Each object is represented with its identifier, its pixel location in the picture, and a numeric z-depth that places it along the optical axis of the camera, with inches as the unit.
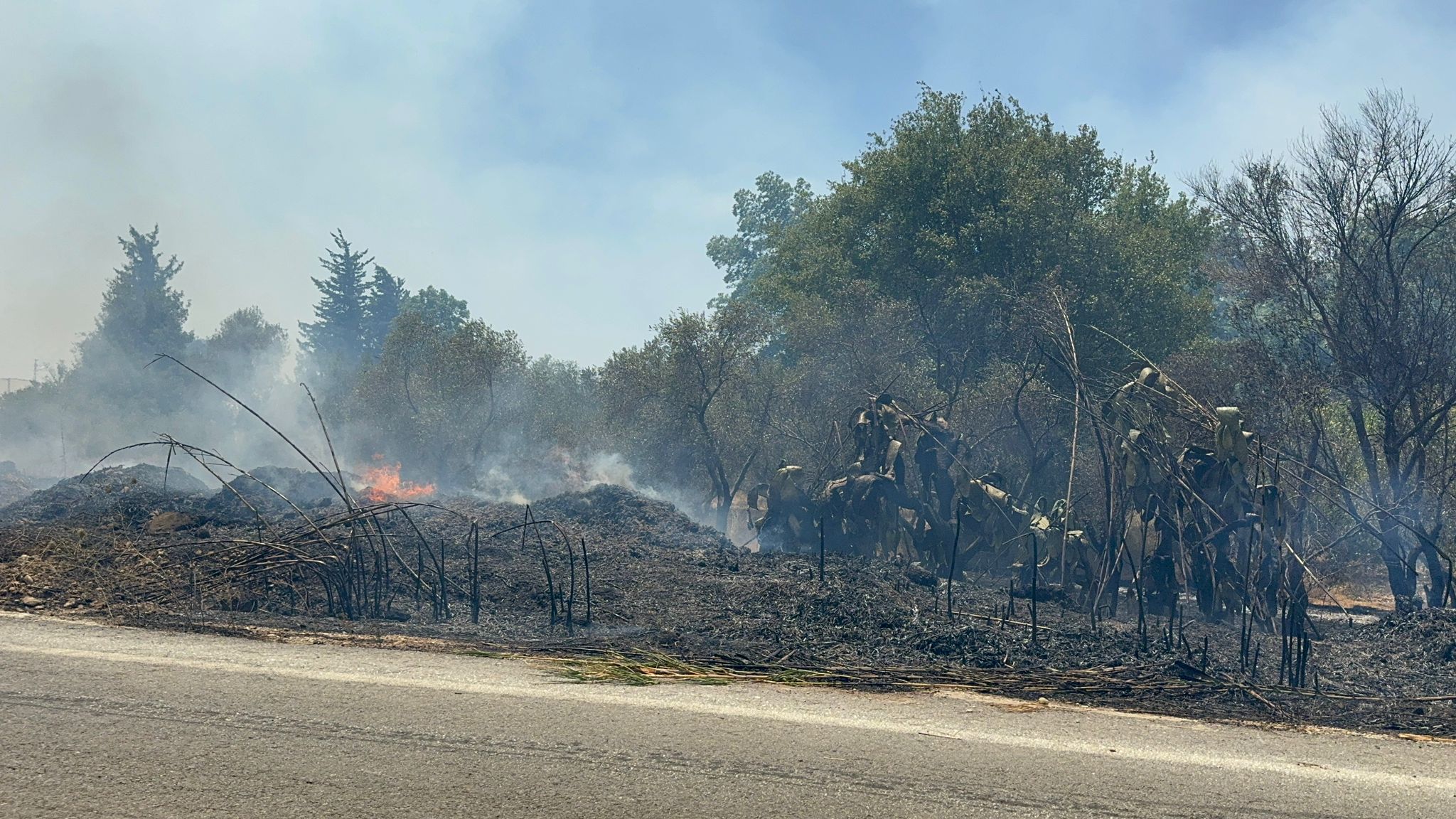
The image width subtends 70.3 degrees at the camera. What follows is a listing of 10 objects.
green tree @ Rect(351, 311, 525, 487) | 1804.9
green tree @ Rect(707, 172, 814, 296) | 2915.8
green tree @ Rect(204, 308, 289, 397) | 2901.1
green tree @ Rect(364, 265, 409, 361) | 3622.0
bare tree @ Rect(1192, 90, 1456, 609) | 764.6
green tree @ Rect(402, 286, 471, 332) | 3457.2
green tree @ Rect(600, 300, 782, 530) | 1336.1
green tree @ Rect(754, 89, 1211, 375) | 1239.5
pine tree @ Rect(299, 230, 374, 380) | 3587.6
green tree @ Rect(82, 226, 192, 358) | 2829.7
